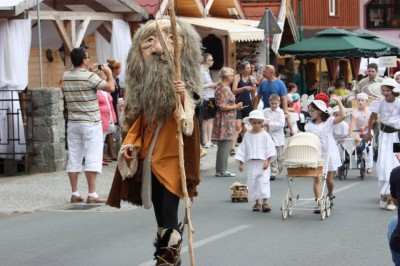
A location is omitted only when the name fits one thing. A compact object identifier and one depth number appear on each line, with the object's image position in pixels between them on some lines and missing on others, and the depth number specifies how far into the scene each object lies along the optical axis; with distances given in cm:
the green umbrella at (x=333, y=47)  3256
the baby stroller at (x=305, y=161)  1391
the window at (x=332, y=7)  5466
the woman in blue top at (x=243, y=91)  2311
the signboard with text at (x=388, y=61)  3450
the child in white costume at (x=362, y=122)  1986
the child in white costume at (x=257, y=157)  1431
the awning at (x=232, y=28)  2772
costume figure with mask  909
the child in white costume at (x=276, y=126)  1847
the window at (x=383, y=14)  6412
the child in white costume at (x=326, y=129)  1466
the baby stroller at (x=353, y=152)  1931
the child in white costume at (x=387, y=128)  1498
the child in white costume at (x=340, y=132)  1888
